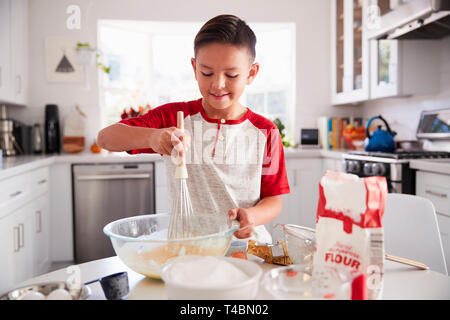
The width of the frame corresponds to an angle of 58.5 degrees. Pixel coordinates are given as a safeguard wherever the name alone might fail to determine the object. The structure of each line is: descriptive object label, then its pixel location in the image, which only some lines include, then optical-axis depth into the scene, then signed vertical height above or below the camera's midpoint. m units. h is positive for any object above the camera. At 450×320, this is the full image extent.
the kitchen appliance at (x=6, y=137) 2.97 +0.07
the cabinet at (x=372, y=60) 2.61 +0.60
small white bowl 0.53 -0.20
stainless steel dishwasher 2.97 -0.39
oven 2.19 -0.07
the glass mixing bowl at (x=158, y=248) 0.71 -0.19
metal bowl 0.65 -0.24
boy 1.12 -0.03
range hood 2.02 +0.68
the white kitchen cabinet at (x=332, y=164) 2.95 -0.15
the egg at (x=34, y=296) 0.63 -0.24
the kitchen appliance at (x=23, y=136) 3.21 +0.08
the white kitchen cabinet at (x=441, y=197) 1.88 -0.26
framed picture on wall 3.37 +0.72
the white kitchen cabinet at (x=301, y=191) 3.23 -0.37
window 3.66 +0.74
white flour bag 0.60 -0.12
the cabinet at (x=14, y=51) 2.83 +0.72
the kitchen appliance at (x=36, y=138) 3.23 +0.07
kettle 2.58 +0.02
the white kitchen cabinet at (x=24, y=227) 2.07 -0.47
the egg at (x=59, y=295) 0.63 -0.23
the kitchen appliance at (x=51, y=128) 3.30 +0.15
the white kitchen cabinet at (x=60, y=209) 2.96 -0.46
